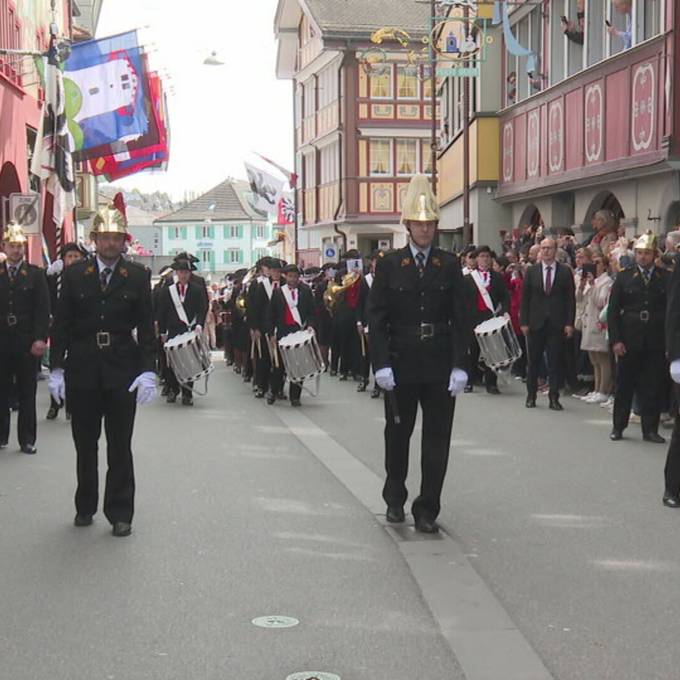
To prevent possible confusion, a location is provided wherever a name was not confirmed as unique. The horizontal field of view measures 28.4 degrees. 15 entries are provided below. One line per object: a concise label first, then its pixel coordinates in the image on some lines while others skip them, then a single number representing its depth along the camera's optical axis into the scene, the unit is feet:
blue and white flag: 97.91
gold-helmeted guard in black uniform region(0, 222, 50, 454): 38.81
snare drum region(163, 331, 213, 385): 53.67
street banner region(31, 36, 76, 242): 86.02
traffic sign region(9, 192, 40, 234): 79.20
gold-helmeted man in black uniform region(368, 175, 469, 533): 26.20
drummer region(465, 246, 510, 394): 56.34
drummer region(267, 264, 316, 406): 55.62
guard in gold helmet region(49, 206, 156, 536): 26.30
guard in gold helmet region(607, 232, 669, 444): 38.93
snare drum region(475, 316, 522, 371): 54.24
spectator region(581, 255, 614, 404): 49.60
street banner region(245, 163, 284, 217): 176.24
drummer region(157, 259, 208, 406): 54.95
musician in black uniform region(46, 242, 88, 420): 48.03
